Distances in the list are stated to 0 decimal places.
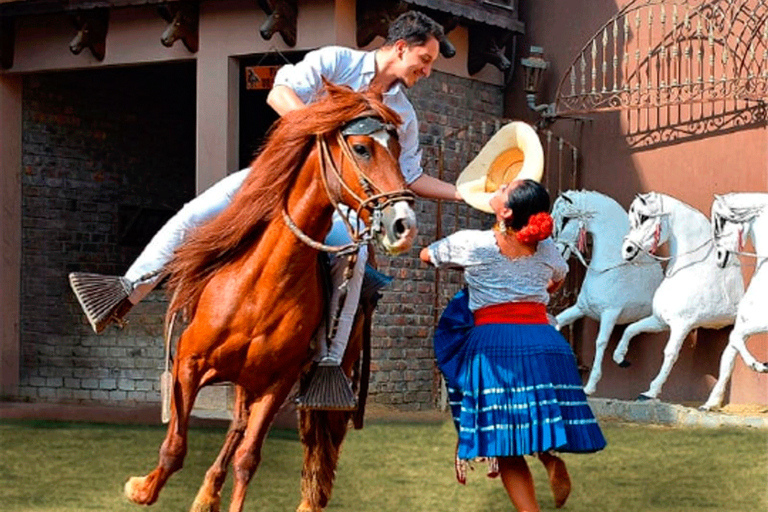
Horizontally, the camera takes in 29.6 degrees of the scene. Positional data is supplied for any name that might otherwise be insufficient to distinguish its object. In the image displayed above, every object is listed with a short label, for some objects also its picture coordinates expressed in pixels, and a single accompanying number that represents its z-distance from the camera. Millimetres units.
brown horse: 5488
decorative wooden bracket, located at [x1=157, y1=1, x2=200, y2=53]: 12484
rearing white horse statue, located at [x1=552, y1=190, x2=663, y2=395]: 12258
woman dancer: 5961
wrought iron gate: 11828
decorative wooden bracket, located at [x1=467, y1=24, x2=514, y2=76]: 13266
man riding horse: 6031
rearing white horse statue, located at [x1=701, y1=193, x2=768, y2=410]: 10914
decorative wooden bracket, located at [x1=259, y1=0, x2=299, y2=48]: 11945
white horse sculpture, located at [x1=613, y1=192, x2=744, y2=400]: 11531
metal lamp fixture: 13141
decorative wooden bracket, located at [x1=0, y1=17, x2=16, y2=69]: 13680
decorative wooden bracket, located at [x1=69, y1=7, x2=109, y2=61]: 13078
